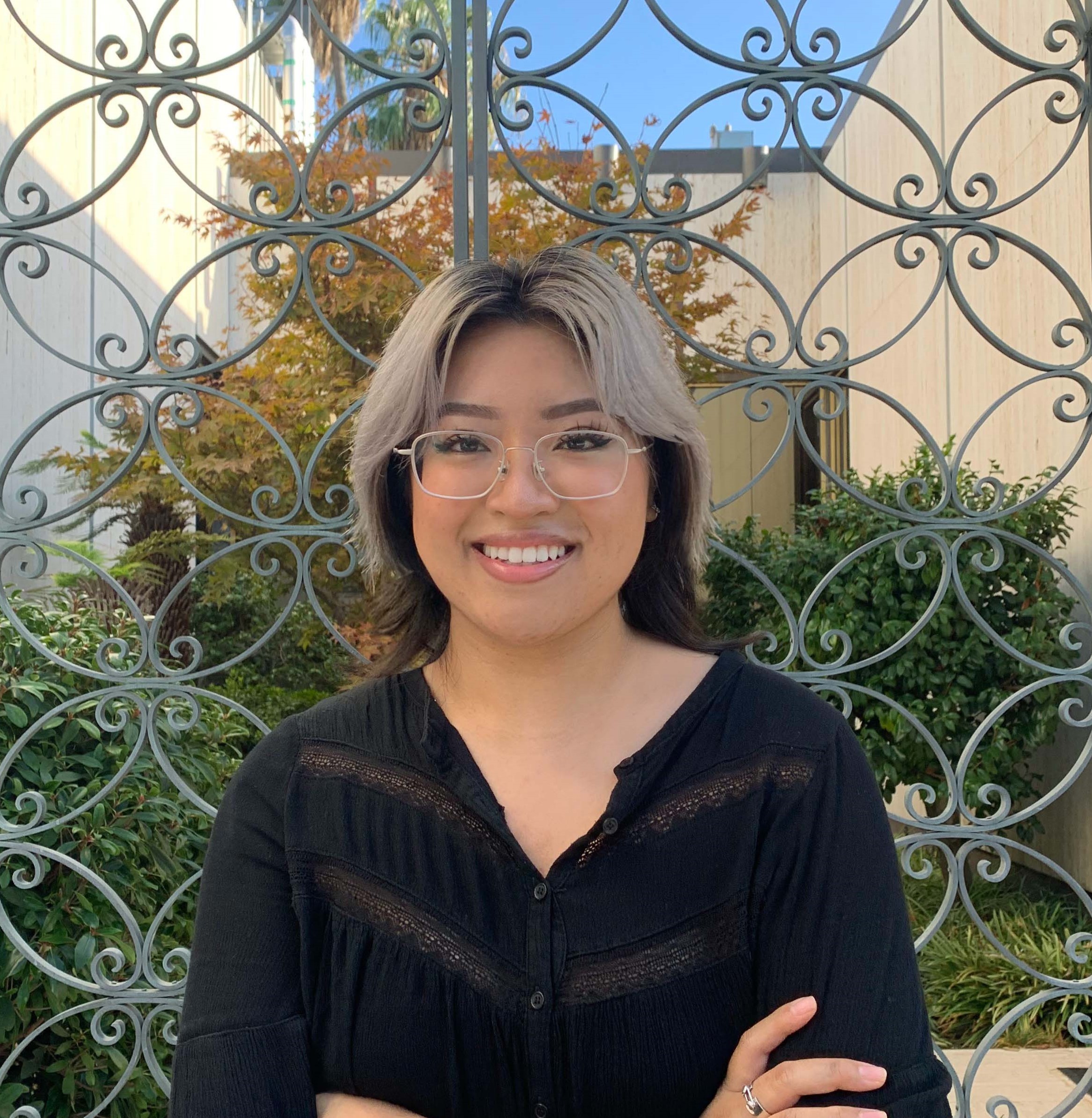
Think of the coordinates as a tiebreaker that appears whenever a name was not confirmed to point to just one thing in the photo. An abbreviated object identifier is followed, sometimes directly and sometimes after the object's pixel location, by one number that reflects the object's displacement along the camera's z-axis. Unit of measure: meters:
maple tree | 4.87
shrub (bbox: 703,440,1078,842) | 4.21
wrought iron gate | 1.96
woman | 1.16
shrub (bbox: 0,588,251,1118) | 2.46
